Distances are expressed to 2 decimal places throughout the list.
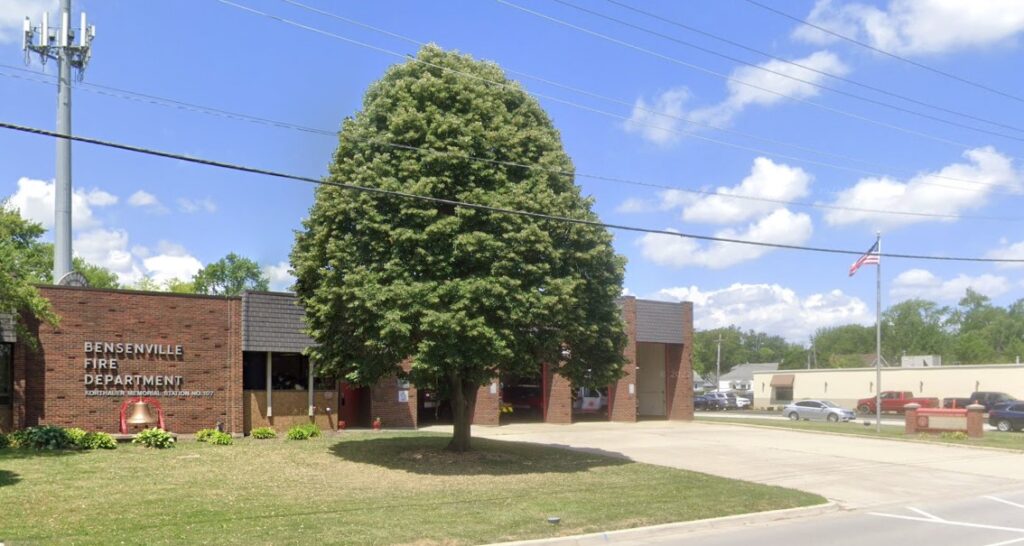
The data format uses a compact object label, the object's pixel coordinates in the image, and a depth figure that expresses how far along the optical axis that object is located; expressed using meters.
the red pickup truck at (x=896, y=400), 60.06
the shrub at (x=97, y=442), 21.44
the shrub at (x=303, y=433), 25.25
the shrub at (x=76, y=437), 21.34
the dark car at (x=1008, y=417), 43.53
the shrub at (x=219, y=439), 23.61
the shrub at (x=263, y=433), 25.41
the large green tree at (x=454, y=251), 18.20
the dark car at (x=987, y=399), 52.24
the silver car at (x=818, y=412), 49.81
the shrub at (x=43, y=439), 21.09
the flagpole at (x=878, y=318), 35.88
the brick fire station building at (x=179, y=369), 23.88
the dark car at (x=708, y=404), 70.62
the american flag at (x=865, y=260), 34.84
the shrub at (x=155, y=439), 22.33
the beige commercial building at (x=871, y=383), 57.66
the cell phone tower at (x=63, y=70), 38.44
